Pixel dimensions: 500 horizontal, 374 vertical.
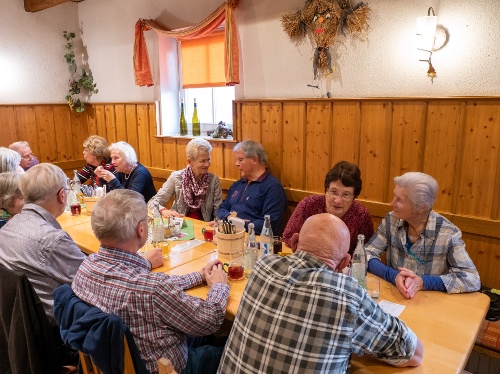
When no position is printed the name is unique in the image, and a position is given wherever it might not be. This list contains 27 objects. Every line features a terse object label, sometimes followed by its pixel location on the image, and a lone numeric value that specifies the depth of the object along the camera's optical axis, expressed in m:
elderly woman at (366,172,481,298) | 1.88
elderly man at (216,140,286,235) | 3.31
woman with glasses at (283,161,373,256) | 2.49
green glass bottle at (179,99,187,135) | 4.87
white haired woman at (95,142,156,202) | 3.82
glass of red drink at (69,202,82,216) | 3.27
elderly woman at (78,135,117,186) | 4.23
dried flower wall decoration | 3.10
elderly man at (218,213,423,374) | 1.20
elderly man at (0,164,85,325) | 1.90
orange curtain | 3.76
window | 4.35
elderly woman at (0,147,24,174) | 3.29
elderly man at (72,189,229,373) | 1.44
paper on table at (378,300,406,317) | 1.67
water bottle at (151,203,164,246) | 2.53
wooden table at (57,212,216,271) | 2.29
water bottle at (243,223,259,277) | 2.10
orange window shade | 4.27
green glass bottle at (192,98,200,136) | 4.71
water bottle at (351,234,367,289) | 1.87
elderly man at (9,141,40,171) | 4.48
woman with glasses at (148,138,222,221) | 3.53
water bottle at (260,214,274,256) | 2.22
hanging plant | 5.53
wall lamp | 2.69
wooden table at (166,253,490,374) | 1.37
